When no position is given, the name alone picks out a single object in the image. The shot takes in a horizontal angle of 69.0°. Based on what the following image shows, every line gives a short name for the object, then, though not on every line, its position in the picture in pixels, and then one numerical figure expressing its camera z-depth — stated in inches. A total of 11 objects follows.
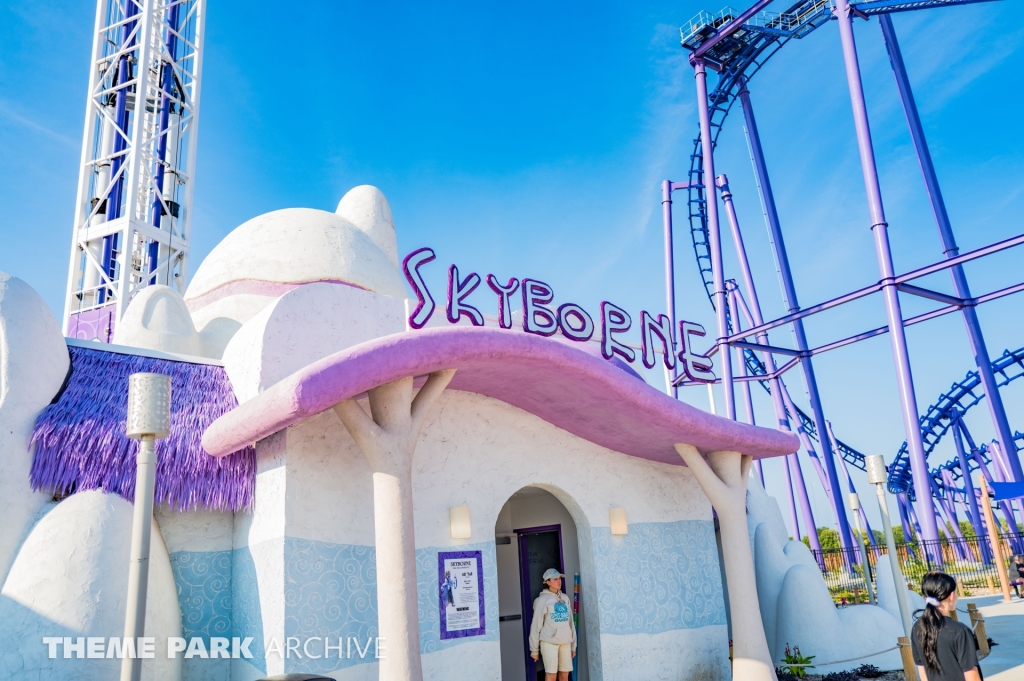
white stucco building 274.8
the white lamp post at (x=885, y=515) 379.9
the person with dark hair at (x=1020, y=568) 614.1
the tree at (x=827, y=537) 1859.0
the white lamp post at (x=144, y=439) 201.5
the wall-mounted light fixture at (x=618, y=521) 399.5
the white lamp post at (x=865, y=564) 515.8
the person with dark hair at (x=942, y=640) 169.2
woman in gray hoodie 341.4
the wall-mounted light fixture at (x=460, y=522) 344.8
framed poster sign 335.0
